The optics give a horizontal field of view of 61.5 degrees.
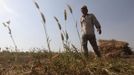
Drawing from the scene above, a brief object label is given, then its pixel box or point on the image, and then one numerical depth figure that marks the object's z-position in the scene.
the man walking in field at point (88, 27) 3.11
